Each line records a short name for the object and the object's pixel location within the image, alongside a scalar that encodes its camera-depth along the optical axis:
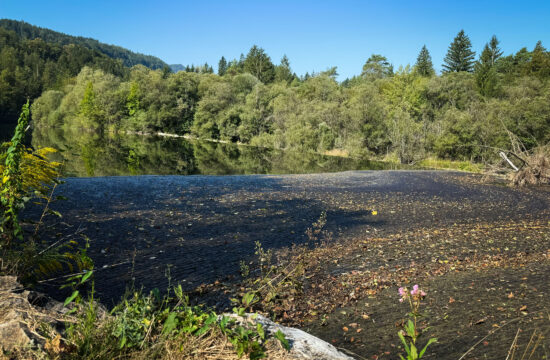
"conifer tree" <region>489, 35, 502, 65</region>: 78.06
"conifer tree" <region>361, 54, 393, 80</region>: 90.69
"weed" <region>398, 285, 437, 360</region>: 2.37
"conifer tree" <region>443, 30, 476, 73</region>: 80.31
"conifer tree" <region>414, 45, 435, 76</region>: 83.12
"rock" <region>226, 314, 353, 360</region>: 3.24
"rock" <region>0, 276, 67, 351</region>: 2.83
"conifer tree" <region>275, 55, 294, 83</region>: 105.37
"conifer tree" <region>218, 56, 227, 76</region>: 143.43
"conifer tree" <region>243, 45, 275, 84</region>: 108.80
